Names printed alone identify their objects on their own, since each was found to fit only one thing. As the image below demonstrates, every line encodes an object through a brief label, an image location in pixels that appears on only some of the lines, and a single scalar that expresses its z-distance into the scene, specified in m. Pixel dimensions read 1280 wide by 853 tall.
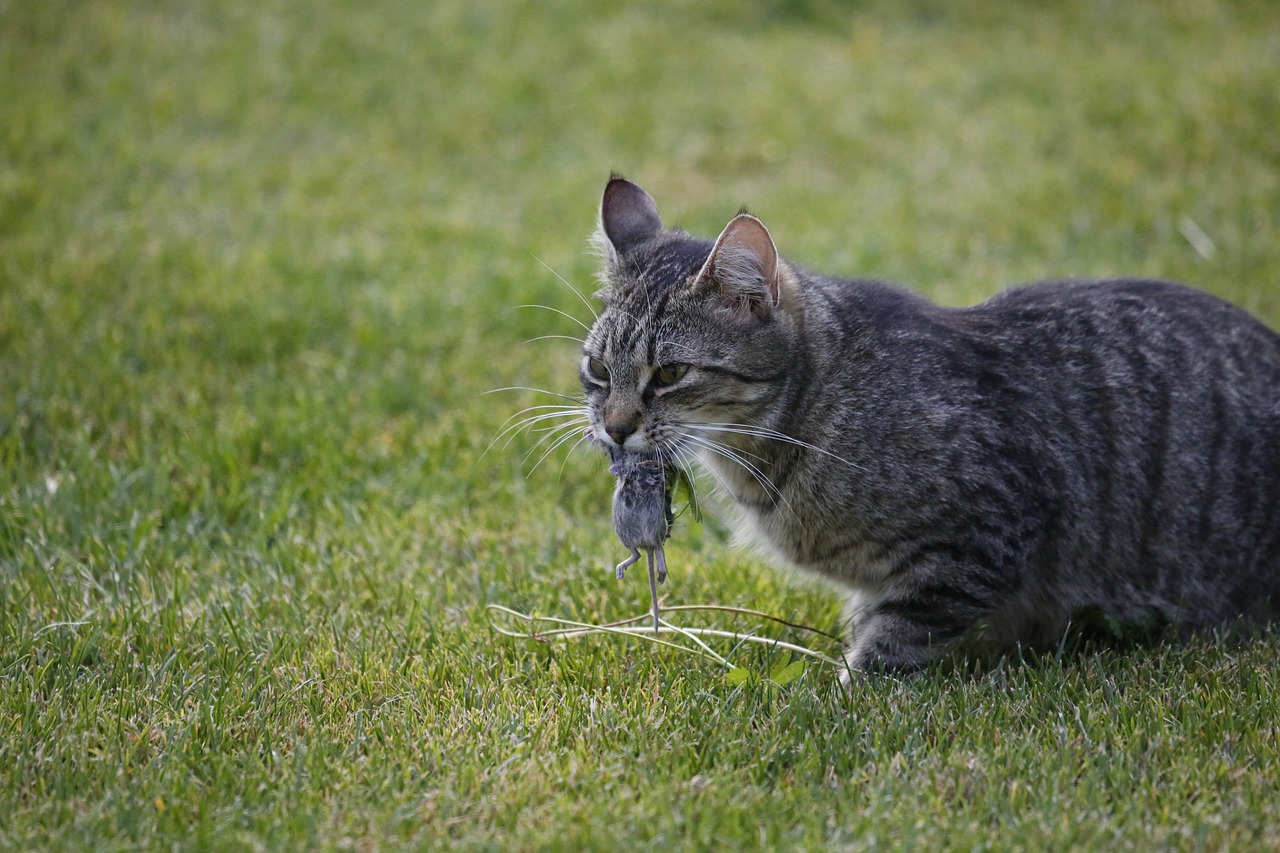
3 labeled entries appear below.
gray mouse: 6.63
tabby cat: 6.86
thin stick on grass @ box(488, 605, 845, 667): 7.22
